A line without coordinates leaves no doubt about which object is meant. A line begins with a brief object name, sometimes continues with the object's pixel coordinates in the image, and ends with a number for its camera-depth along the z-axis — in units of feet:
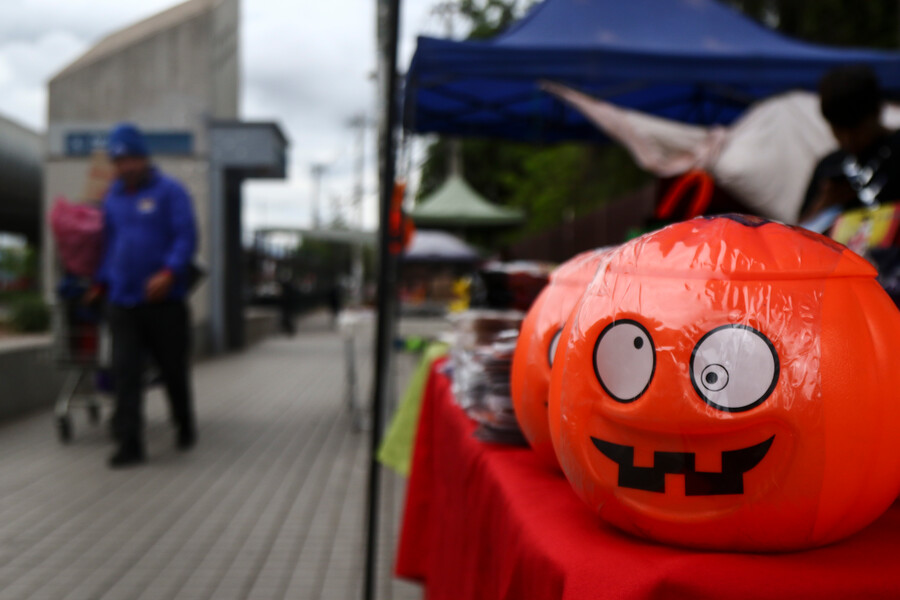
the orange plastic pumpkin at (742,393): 3.04
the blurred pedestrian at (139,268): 16.19
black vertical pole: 6.56
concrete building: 41.50
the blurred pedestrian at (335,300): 86.22
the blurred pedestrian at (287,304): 63.67
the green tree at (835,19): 29.58
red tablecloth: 2.96
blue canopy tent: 14.89
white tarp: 12.16
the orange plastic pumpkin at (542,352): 4.45
